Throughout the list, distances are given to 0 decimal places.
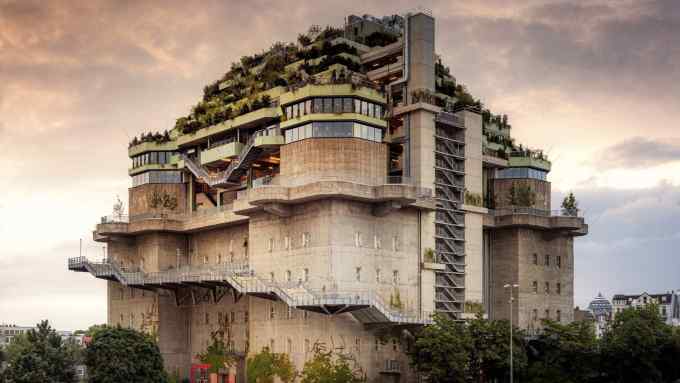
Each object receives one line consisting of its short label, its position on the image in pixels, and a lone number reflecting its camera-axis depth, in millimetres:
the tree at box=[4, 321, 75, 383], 90438
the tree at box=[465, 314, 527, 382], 96062
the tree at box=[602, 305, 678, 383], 97812
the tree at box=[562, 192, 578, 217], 122188
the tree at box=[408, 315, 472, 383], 91938
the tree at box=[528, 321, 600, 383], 98438
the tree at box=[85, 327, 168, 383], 93688
